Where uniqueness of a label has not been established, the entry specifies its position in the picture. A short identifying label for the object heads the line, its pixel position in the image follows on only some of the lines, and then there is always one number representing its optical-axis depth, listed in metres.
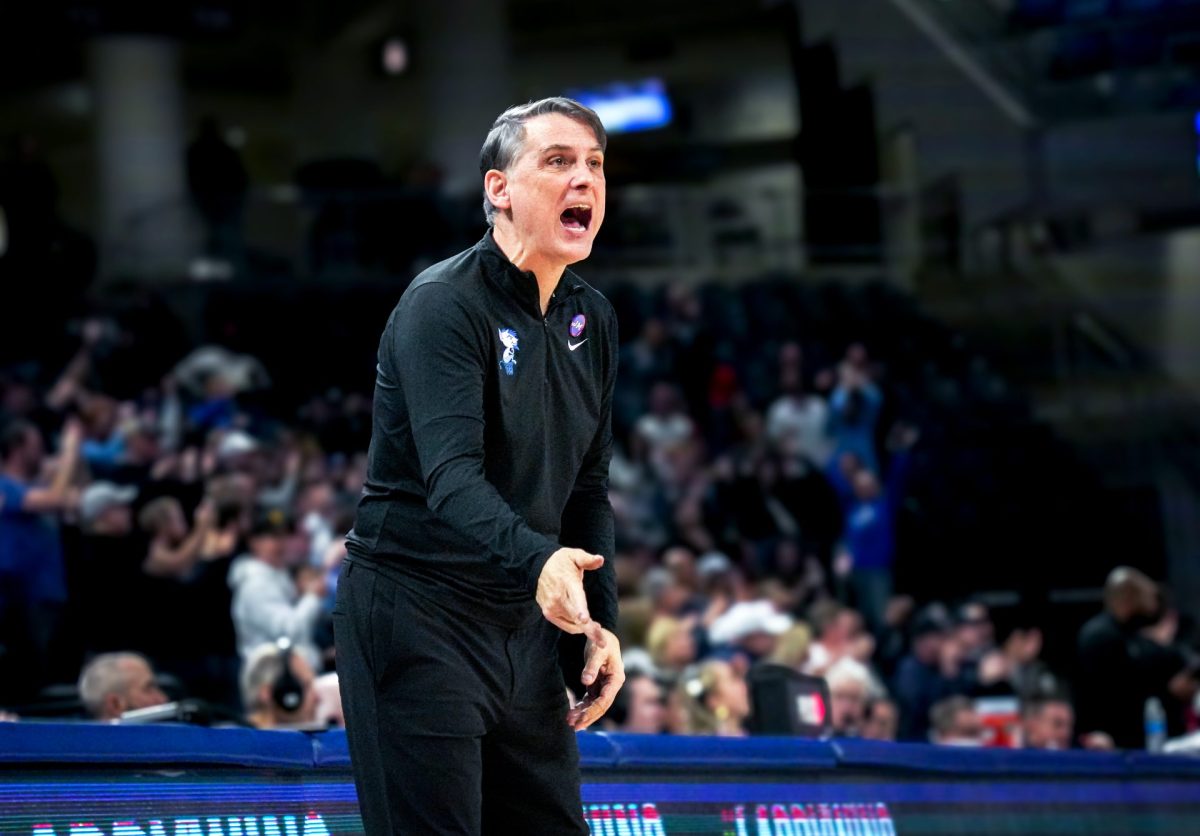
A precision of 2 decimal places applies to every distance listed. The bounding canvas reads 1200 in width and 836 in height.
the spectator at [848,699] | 18.47
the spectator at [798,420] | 29.48
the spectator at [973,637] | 22.92
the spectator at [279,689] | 14.43
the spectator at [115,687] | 12.73
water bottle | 19.69
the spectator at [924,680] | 22.28
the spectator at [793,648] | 21.03
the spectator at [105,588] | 18.31
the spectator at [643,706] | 16.41
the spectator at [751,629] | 21.79
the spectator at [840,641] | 21.50
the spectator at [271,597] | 18.19
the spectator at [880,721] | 19.06
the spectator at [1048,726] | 19.27
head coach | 6.18
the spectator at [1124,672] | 20.58
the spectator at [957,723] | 18.52
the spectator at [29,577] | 17.72
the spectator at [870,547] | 27.39
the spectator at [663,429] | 28.87
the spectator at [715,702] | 17.09
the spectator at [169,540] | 19.00
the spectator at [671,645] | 20.12
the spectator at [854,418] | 29.23
